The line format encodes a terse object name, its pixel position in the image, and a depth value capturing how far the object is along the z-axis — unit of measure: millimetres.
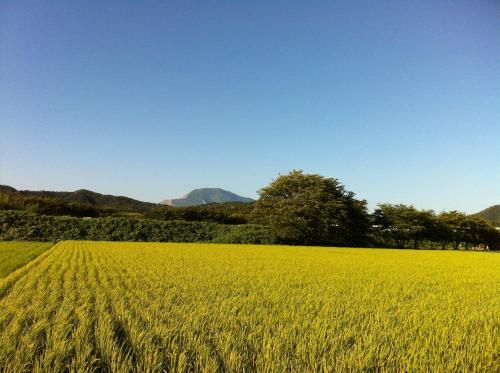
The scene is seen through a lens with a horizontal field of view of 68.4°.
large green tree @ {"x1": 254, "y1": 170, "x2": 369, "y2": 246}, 33694
